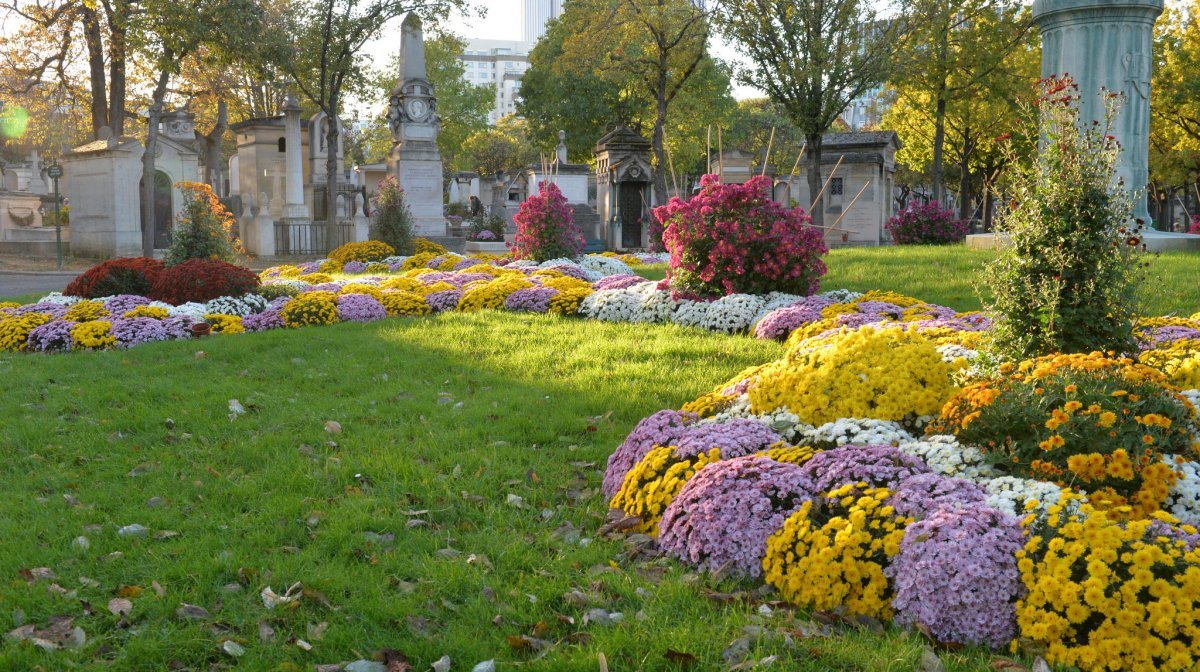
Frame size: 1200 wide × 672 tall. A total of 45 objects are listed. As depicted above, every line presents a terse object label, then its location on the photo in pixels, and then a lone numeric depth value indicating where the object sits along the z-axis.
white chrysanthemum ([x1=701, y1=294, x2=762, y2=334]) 10.19
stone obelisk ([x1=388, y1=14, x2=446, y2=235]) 28.69
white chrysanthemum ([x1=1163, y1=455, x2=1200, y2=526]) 3.89
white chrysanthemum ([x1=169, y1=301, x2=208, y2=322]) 11.99
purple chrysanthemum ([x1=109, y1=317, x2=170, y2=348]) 10.82
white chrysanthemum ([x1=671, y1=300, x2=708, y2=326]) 10.66
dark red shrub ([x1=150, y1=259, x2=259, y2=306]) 13.21
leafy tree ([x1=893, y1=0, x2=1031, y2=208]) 28.47
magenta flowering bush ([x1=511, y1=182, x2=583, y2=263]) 18.20
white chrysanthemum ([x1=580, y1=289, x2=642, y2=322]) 11.45
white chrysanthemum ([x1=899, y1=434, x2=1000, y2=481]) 4.30
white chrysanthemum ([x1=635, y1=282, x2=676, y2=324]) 11.15
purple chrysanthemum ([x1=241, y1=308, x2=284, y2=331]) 11.90
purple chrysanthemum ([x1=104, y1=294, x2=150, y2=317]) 12.09
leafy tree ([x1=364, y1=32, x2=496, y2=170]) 67.44
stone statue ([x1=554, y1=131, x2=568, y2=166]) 44.00
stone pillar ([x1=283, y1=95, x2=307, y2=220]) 32.09
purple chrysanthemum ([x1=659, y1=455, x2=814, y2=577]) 4.14
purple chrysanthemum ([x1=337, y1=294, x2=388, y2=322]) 12.43
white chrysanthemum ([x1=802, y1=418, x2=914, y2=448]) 4.84
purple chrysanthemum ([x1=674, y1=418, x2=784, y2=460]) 4.92
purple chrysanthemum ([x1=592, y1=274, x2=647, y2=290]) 13.18
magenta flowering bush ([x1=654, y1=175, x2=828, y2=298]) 10.86
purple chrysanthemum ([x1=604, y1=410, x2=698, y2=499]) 5.24
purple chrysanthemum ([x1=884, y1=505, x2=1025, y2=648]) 3.46
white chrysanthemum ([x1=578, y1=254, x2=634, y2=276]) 17.69
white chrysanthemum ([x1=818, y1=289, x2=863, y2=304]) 10.51
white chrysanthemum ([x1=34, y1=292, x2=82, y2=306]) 13.14
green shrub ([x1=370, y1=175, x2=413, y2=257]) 23.78
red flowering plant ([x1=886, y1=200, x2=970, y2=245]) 20.28
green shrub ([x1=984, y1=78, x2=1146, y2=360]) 5.37
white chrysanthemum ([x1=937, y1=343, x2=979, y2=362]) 5.94
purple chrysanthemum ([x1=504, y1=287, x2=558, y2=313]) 12.33
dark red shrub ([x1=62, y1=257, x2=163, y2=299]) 13.70
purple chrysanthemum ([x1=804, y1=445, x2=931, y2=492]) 4.27
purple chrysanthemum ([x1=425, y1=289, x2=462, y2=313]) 13.15
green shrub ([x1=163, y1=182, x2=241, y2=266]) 16.11
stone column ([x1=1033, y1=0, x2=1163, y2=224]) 12.33
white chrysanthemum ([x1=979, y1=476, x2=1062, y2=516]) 3.87
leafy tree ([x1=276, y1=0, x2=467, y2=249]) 29.09
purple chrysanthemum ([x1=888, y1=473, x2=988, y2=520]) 3.94
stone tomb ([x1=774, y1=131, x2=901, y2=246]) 33.91
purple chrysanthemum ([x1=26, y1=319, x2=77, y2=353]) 10.77
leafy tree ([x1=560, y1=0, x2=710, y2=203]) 31.31
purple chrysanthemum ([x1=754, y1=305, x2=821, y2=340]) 9.48
